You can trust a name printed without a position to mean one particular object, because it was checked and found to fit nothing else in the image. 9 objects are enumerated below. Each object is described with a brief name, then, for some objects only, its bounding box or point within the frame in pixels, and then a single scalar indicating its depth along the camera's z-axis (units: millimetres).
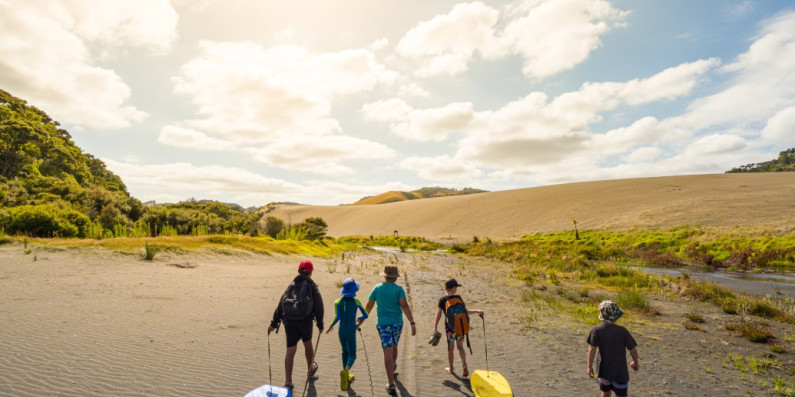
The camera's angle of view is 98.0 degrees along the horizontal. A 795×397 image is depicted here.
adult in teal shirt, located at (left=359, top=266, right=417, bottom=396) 5761
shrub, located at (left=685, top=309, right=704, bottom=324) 10396
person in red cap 5570
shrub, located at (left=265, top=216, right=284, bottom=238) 40625
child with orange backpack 6219
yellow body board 5258
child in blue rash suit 5871
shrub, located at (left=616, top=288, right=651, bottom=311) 11867
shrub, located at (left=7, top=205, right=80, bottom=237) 17392
